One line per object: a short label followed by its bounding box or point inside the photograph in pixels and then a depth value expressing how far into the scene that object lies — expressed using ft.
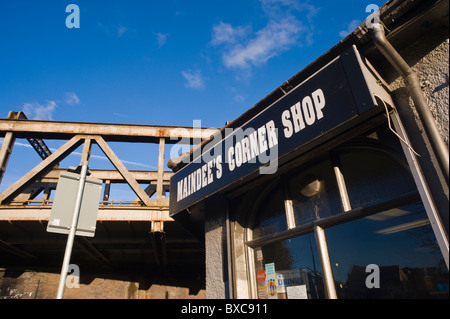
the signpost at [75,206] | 8.95
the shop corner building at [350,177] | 8.26
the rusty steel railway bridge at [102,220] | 33.32
